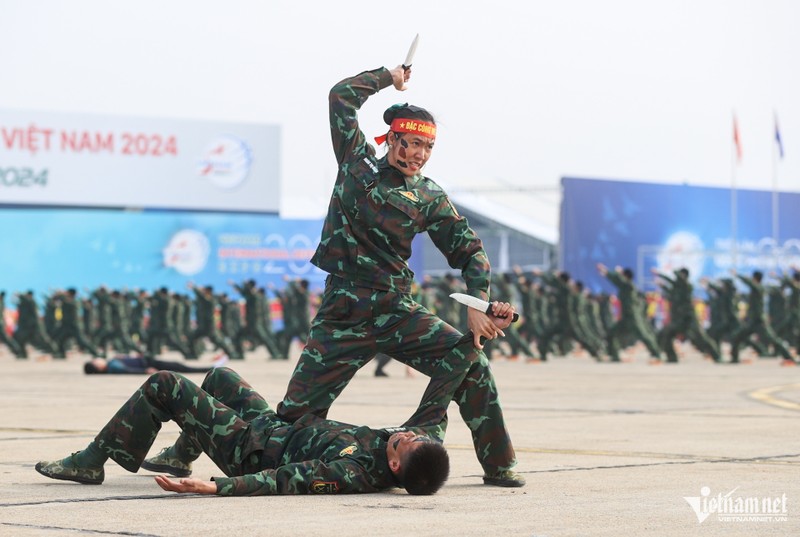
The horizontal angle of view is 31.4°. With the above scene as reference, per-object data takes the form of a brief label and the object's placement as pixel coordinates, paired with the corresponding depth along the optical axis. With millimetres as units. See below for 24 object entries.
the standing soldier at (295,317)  31303
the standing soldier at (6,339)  33000
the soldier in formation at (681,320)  27531
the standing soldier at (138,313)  36062
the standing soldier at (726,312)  29281
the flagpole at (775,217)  50659
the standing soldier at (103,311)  33938
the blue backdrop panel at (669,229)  45750
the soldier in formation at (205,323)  31516
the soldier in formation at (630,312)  28156
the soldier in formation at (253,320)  31109
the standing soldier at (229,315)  34062
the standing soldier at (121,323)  33375
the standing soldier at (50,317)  37375
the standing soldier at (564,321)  29750
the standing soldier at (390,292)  6570
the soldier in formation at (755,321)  27469
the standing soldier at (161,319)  33000
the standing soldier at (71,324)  31109
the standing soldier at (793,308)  28912
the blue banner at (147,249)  50219
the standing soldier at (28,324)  32375
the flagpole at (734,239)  48475
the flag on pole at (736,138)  52075
